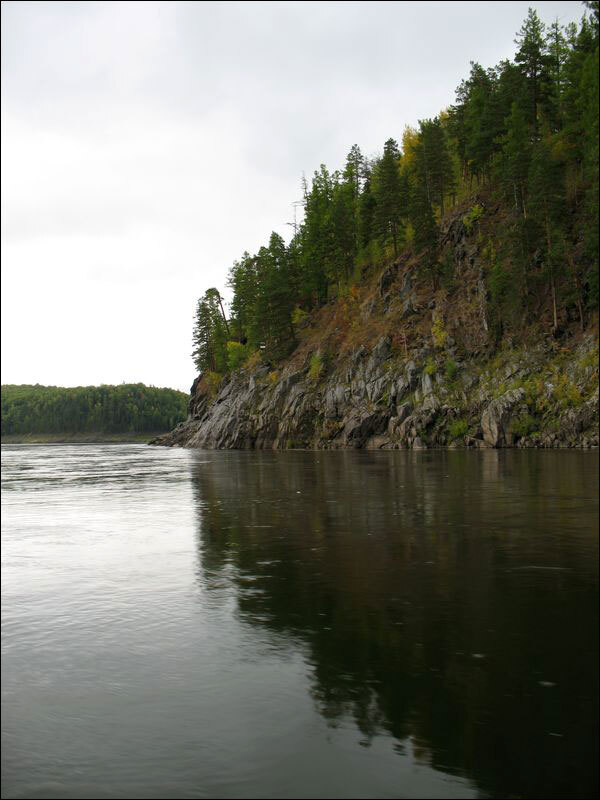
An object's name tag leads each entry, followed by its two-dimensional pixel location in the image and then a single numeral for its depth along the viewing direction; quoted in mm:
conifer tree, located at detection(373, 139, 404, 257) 93500
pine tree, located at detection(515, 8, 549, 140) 82625
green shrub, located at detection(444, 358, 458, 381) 71812
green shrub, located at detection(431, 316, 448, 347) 76500
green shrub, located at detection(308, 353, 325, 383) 89750
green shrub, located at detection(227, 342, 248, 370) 116462
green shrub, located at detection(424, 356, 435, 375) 73000
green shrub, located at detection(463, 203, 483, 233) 81125
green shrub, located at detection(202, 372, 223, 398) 127212
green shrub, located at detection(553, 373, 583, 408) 56059
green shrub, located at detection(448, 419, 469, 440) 66062
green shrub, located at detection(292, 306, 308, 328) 107000
